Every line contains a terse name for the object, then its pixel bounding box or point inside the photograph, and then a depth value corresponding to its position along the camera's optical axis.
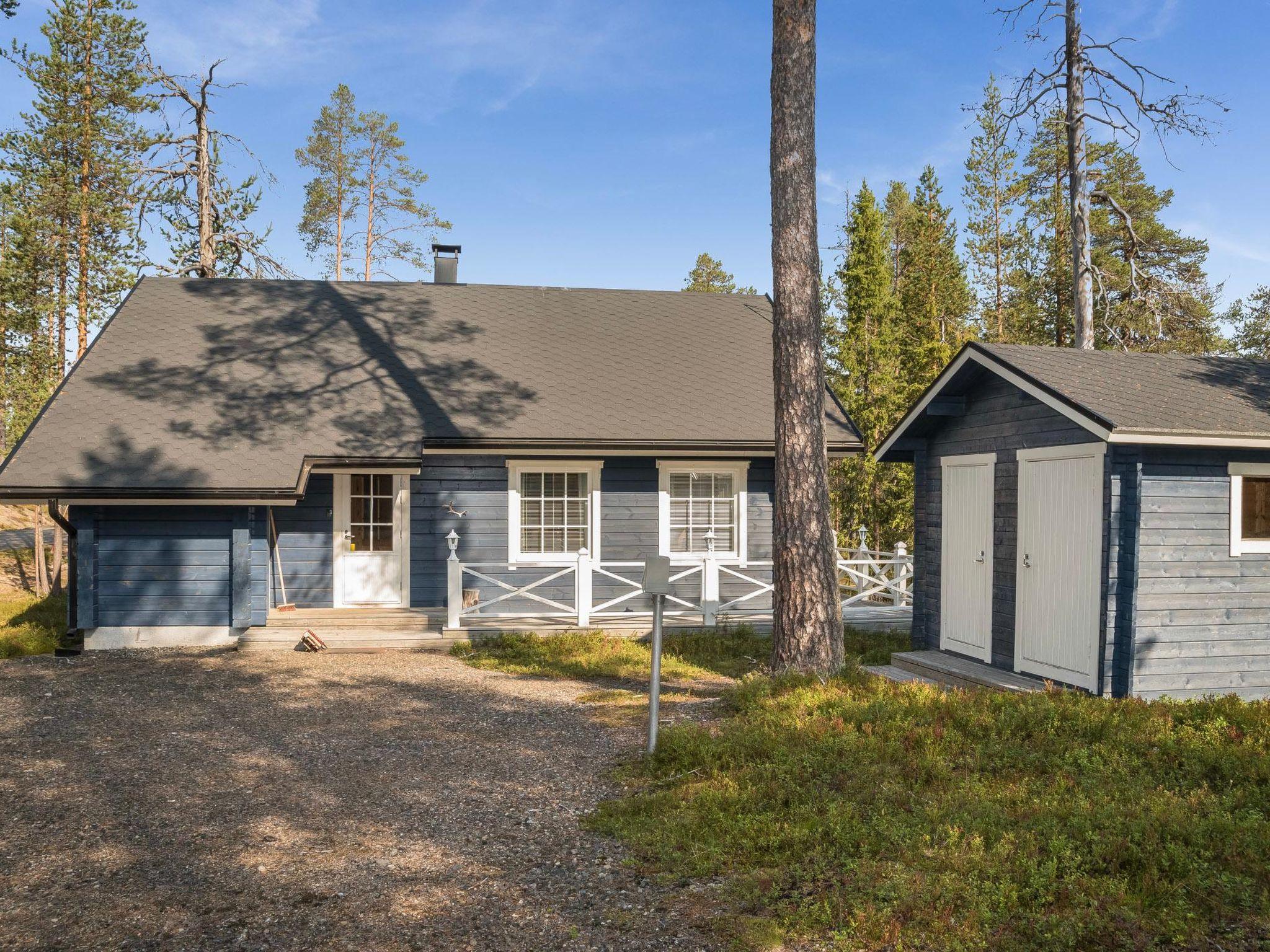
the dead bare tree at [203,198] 20.52
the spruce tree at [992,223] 30.67
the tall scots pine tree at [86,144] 20.30
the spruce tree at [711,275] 40.53
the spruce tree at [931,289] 19.62
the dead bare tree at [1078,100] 16.27
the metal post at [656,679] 6.18
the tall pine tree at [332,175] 29.62
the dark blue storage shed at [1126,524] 7.77
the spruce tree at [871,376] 19.03
